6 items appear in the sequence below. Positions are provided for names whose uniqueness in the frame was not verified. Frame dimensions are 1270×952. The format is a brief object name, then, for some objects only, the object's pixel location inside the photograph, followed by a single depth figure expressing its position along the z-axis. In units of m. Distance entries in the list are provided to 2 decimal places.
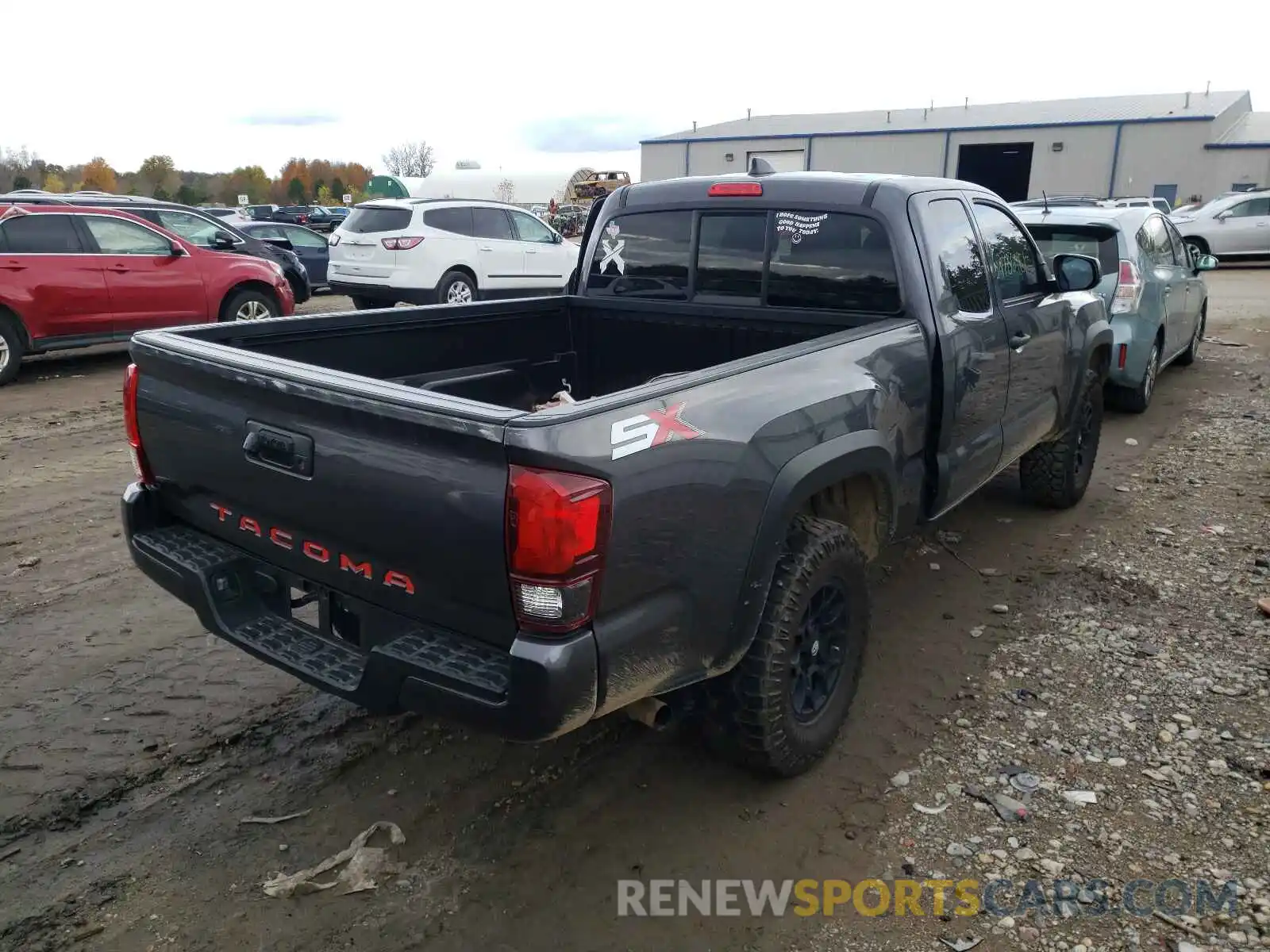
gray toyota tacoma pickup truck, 2.31
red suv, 9.43
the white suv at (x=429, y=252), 13.28
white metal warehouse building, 37.81
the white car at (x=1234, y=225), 23.03
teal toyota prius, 7.51
